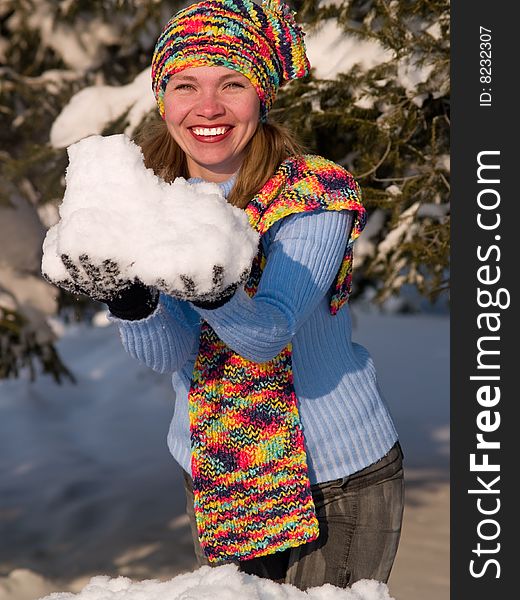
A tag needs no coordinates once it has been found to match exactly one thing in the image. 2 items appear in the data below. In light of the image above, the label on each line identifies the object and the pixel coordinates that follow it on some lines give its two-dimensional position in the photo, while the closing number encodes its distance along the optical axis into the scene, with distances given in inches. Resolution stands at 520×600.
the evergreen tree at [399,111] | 128.0
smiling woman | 93.4
